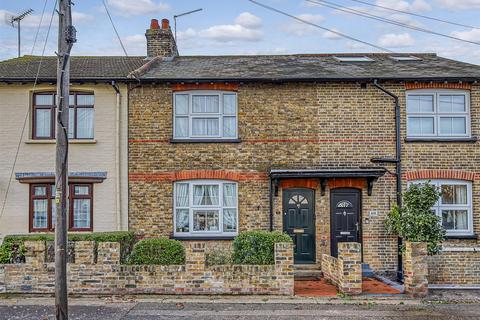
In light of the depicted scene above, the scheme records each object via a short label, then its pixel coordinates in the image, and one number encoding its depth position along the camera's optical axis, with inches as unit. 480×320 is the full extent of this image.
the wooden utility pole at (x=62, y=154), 373.1
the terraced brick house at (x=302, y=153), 602.9
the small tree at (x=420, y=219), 517.3
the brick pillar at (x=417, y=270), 465.4
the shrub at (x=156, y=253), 480.1
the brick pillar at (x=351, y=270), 466.6
